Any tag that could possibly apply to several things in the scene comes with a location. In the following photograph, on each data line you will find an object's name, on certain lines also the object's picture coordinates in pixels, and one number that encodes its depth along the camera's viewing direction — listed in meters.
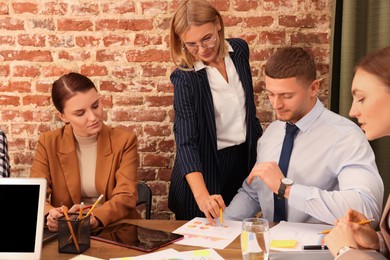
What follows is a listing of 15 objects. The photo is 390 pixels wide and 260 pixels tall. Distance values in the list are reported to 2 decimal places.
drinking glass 1.58
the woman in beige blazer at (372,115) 1.65
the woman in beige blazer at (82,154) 2.45
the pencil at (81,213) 1.80
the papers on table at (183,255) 1.68
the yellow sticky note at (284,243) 1.74
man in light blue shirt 1.95
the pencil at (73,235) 1.77
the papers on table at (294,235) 1.74
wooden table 1.72
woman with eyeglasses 2.34
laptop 1.64
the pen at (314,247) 1.68
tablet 1.80
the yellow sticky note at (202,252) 1.70
